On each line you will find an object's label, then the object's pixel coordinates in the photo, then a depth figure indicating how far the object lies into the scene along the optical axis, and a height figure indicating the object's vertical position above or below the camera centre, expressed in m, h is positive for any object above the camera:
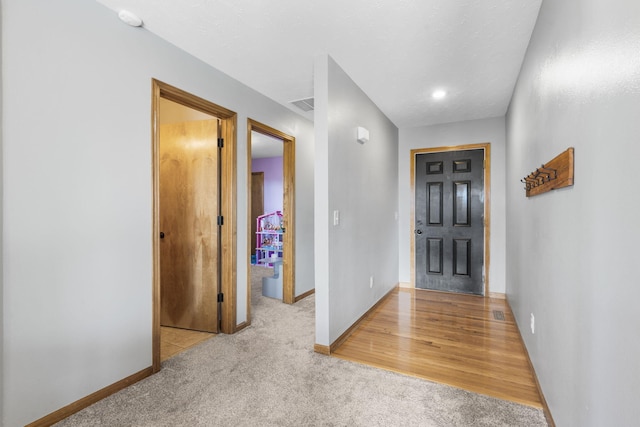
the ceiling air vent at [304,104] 3.48 +1.26
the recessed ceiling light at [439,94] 3.23 +1.25
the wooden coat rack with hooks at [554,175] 1.30 +0.19
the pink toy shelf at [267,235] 7.06 -0.53
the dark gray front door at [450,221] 4.29 -0.12
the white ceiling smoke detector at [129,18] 1.94 +1.24
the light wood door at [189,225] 2.98 -0.12
